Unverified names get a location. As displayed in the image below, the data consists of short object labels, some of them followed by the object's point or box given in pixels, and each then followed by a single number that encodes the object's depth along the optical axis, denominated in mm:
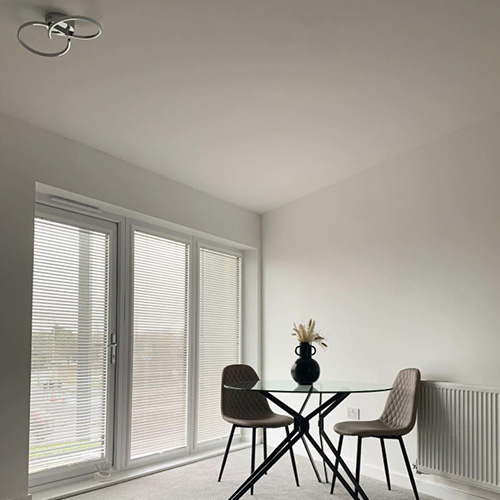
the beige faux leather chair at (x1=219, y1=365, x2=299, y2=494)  4188
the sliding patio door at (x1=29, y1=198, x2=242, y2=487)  3846
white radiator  3715
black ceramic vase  4027
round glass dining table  3578
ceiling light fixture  2514
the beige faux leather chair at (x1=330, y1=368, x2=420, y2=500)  3750
